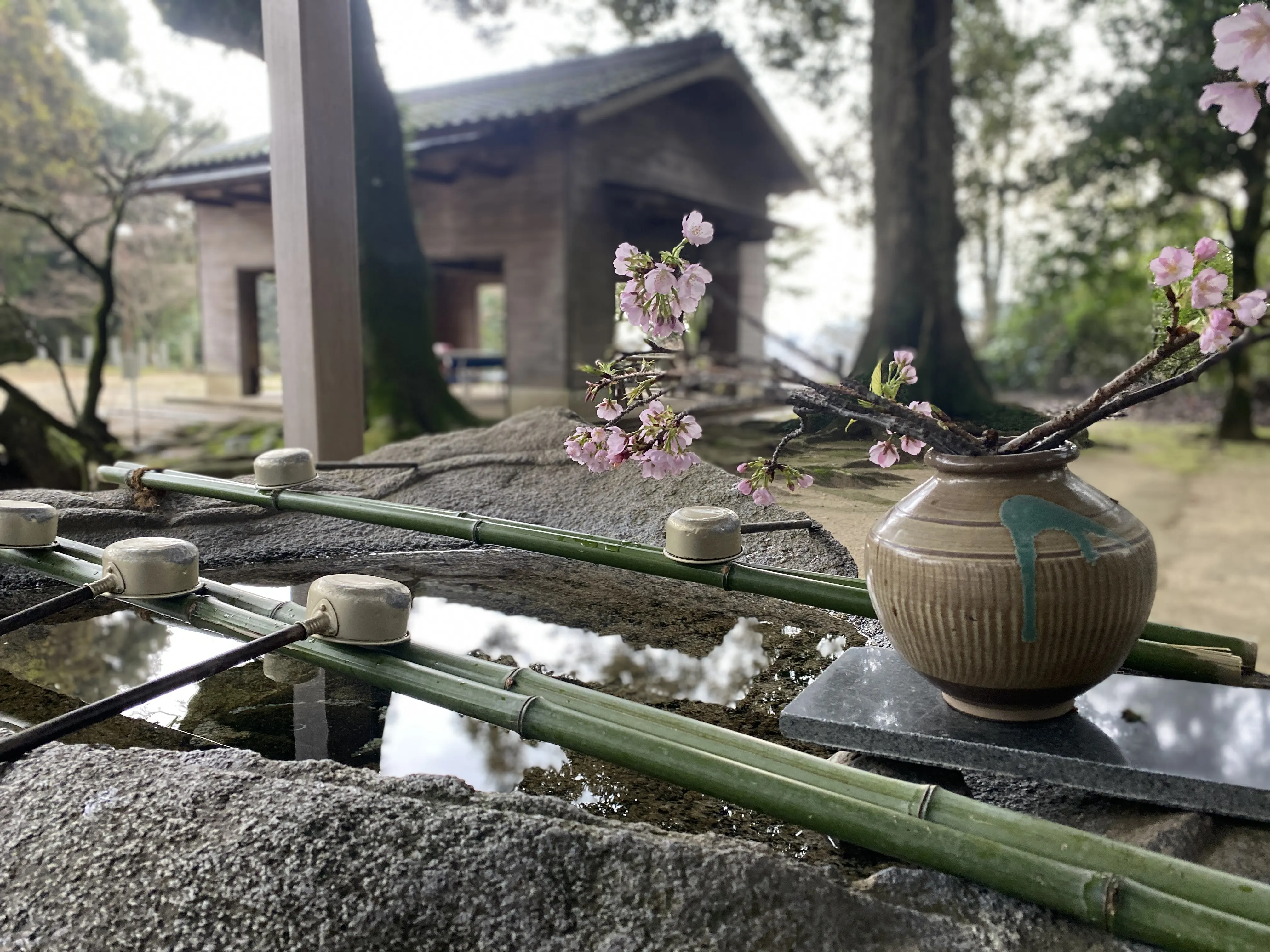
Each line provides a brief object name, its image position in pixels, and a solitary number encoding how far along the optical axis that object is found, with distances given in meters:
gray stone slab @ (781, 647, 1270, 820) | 0.94
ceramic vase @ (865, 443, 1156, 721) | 0.93
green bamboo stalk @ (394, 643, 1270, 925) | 0.71
